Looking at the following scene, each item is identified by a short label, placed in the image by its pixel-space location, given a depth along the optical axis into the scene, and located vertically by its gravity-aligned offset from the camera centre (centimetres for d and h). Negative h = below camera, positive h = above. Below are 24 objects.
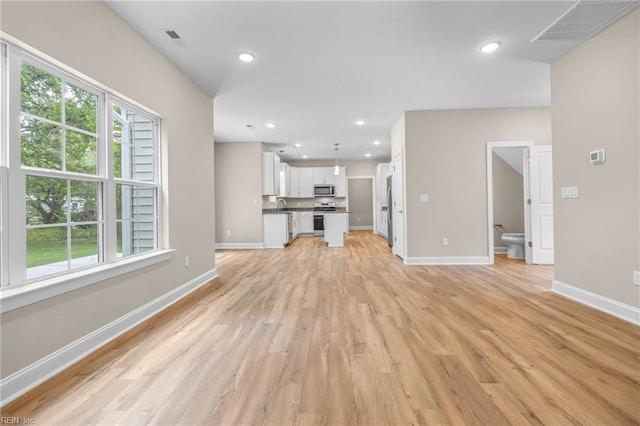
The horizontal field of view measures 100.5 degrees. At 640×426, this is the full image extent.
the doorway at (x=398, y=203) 494 +16
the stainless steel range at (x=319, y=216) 891 -11
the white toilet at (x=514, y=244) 491 -63
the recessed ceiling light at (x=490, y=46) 268 +169
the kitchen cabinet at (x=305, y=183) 920 +103
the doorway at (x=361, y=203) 1093 +39
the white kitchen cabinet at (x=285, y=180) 773 +101
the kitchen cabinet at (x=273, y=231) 676 -45
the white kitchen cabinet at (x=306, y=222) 909 -31
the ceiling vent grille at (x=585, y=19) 212 +163
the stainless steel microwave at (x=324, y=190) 911 +76
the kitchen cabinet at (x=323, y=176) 918 +127
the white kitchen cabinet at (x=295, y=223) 793 -31
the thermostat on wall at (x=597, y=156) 252 +51
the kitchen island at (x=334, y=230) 691 -45
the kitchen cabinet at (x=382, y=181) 854 +102
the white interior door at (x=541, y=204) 447 +11
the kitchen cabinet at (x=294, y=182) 886 +105
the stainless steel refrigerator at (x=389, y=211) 613 +2
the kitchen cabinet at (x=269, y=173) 675 +104
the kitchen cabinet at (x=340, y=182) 914 +105
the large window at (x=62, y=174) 152 +29
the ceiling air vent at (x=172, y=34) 243 +167
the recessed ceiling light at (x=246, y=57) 282 +169
